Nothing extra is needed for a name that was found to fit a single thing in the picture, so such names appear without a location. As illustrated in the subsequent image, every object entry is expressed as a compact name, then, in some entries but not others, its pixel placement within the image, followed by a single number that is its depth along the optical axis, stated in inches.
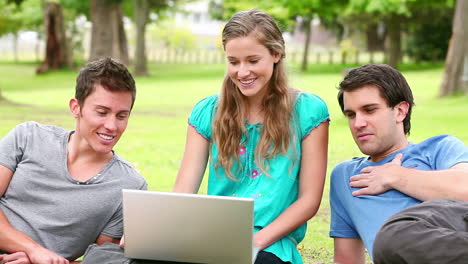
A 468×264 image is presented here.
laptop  110.8
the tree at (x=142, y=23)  1162.6
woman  138.2
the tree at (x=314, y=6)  989.2
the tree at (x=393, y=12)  939.3
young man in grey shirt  138.8
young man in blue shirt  129.7
